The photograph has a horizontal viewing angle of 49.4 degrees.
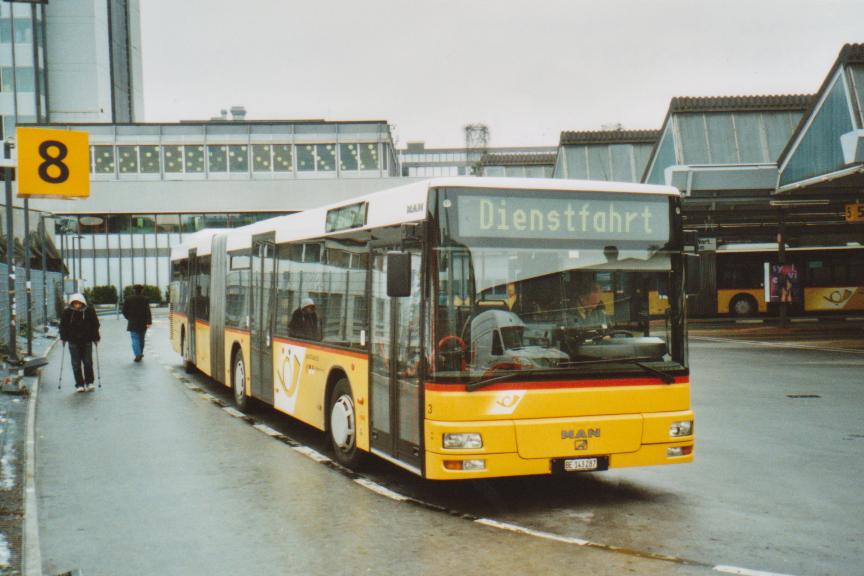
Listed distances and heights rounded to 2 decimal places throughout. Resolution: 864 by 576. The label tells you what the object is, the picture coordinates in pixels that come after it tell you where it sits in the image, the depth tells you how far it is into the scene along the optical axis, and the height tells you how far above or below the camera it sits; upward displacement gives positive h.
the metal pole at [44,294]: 31.69 -0.05
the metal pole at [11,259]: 16.59 +0.64
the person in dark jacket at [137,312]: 21.92 -0.51
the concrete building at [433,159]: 157.88 +21.28
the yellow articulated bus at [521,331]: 7.22 -0.40
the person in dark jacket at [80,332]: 15.91 -0.69
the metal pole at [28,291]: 18.76 +0.04
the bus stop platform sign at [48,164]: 16.58 +2.29
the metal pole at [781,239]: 31.41 +1.19
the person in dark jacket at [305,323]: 10.37 -0.42
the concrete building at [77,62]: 74.38 +18.39
